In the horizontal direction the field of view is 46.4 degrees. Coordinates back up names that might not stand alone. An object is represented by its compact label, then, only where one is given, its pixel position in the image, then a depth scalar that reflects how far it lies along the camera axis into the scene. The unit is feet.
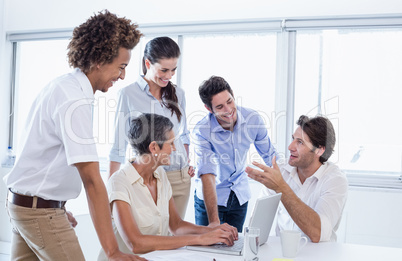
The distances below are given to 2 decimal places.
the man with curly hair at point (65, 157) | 5.26
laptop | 6.11
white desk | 5.93
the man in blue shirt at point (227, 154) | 9.50
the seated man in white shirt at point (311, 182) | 7.22
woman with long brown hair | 8.48
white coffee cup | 6.07
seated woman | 6.43
